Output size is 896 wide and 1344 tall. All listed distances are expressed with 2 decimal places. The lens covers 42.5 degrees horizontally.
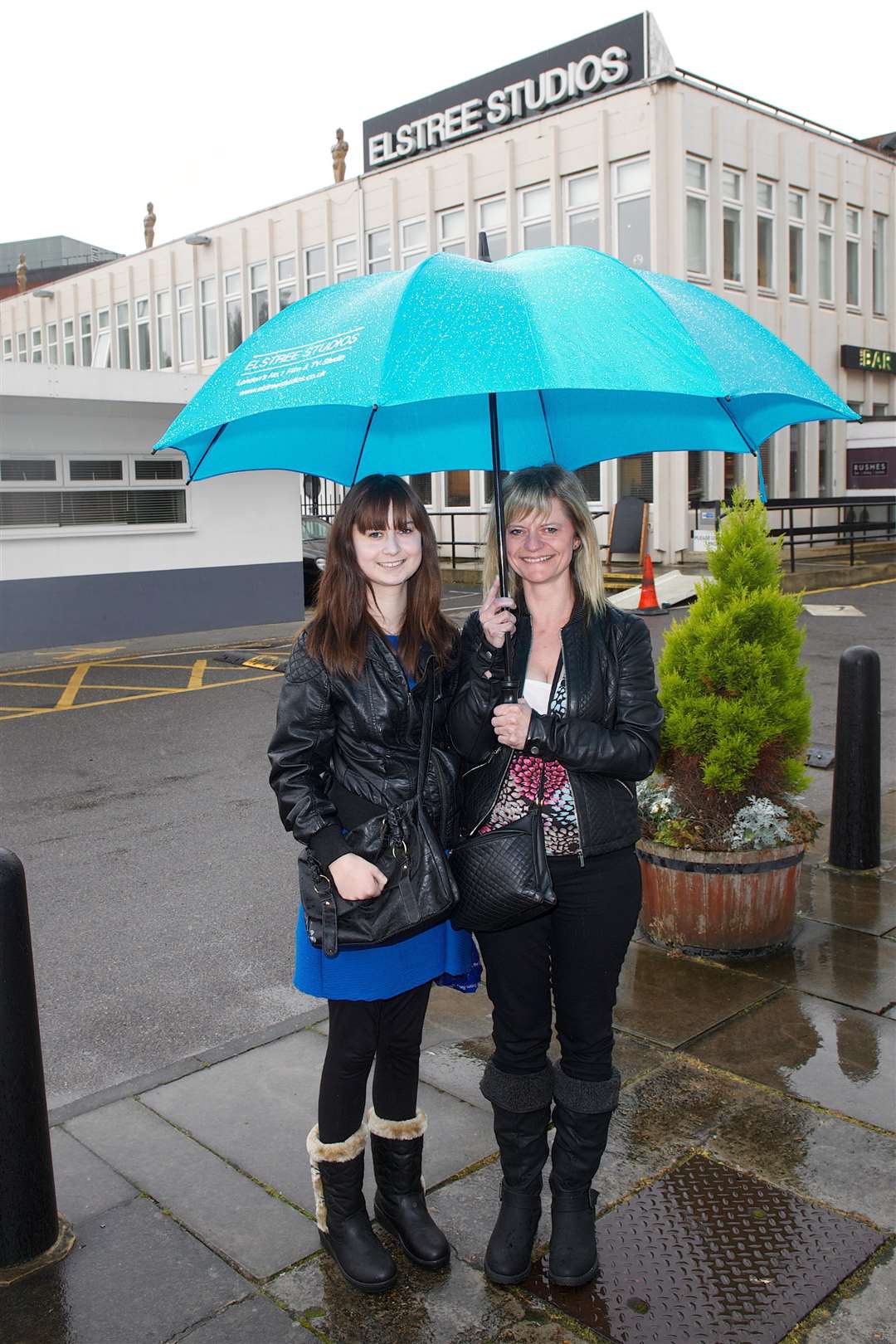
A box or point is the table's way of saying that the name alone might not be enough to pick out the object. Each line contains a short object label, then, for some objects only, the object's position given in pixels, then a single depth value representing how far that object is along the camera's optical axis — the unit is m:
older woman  2.79
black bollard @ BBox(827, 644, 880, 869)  5.65
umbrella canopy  2.46
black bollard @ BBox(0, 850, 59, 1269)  2.88
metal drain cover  2.66
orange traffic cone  17.14
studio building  15.53
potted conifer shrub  4.61
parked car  20.36
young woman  2.75
